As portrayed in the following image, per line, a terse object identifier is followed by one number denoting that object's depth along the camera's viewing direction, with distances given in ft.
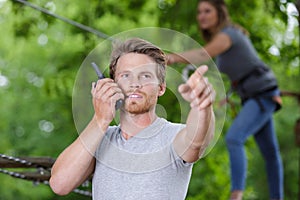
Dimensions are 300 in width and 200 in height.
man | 12.59
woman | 24.31
